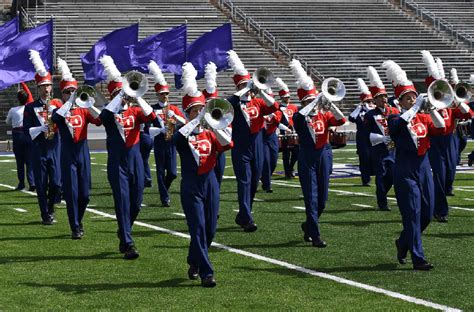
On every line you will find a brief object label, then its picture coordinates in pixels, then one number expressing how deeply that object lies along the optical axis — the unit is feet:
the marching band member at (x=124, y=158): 32.91
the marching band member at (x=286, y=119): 60.09
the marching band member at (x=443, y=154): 37.81
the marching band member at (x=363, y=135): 55.47
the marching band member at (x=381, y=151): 45.34
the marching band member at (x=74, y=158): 36.94
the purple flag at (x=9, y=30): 64.64
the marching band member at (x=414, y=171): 29.91
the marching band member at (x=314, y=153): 34.99
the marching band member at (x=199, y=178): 27.76
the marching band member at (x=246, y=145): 39.63
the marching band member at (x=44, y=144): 40.81
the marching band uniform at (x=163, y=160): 48.03
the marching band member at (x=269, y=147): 52.08
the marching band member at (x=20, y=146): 59.41
